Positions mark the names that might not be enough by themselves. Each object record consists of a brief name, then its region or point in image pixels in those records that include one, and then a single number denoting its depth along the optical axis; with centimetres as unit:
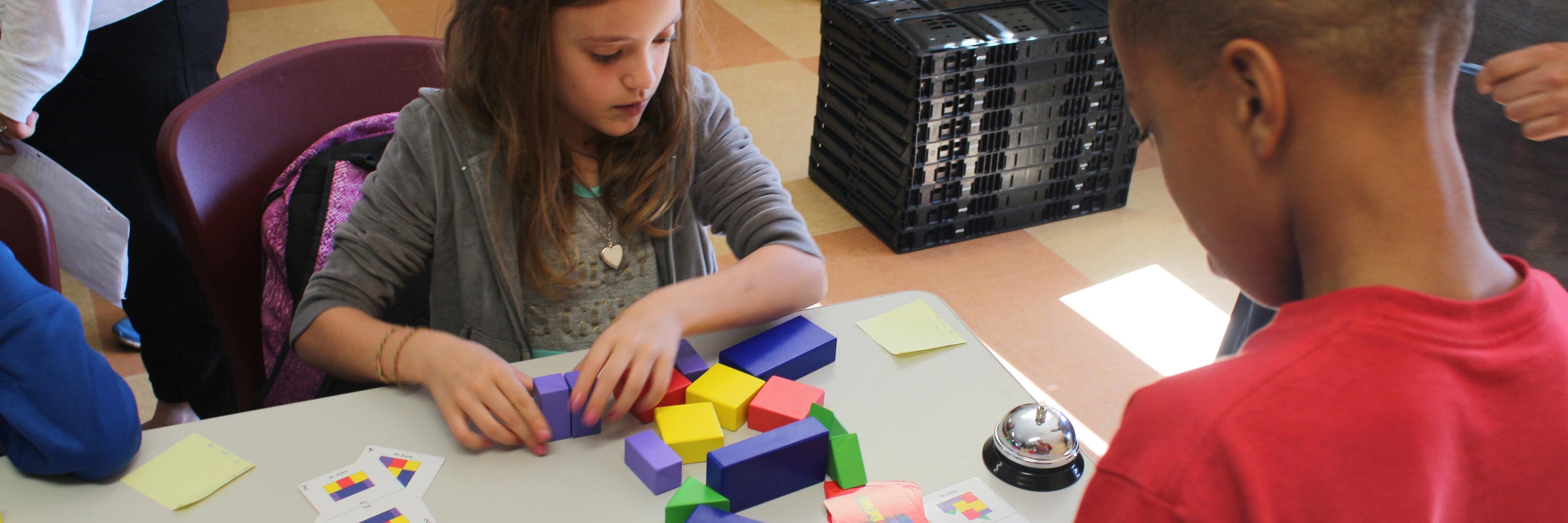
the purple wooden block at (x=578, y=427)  99
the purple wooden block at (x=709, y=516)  86
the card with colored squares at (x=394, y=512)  88
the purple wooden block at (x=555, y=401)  96
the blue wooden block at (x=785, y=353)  107
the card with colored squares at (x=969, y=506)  91
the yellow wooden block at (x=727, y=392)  101
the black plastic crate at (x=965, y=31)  253
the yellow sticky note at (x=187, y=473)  90
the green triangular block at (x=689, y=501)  87
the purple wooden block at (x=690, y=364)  106
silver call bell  94
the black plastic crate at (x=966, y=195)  268
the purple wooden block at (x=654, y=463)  91
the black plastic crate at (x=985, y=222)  273
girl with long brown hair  112
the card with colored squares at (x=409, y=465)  93
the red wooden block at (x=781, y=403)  99
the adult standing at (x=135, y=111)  152
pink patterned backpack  130
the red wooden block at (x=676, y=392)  103
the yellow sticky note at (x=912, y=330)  114
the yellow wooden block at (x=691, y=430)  96
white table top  90
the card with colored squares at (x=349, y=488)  90
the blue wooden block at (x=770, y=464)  89
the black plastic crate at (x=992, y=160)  268
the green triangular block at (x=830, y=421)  98
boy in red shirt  50
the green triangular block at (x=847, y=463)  93
